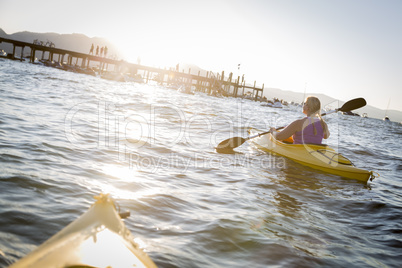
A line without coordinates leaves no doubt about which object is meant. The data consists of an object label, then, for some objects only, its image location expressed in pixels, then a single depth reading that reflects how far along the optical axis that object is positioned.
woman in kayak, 6.00
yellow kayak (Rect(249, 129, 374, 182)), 5.86
